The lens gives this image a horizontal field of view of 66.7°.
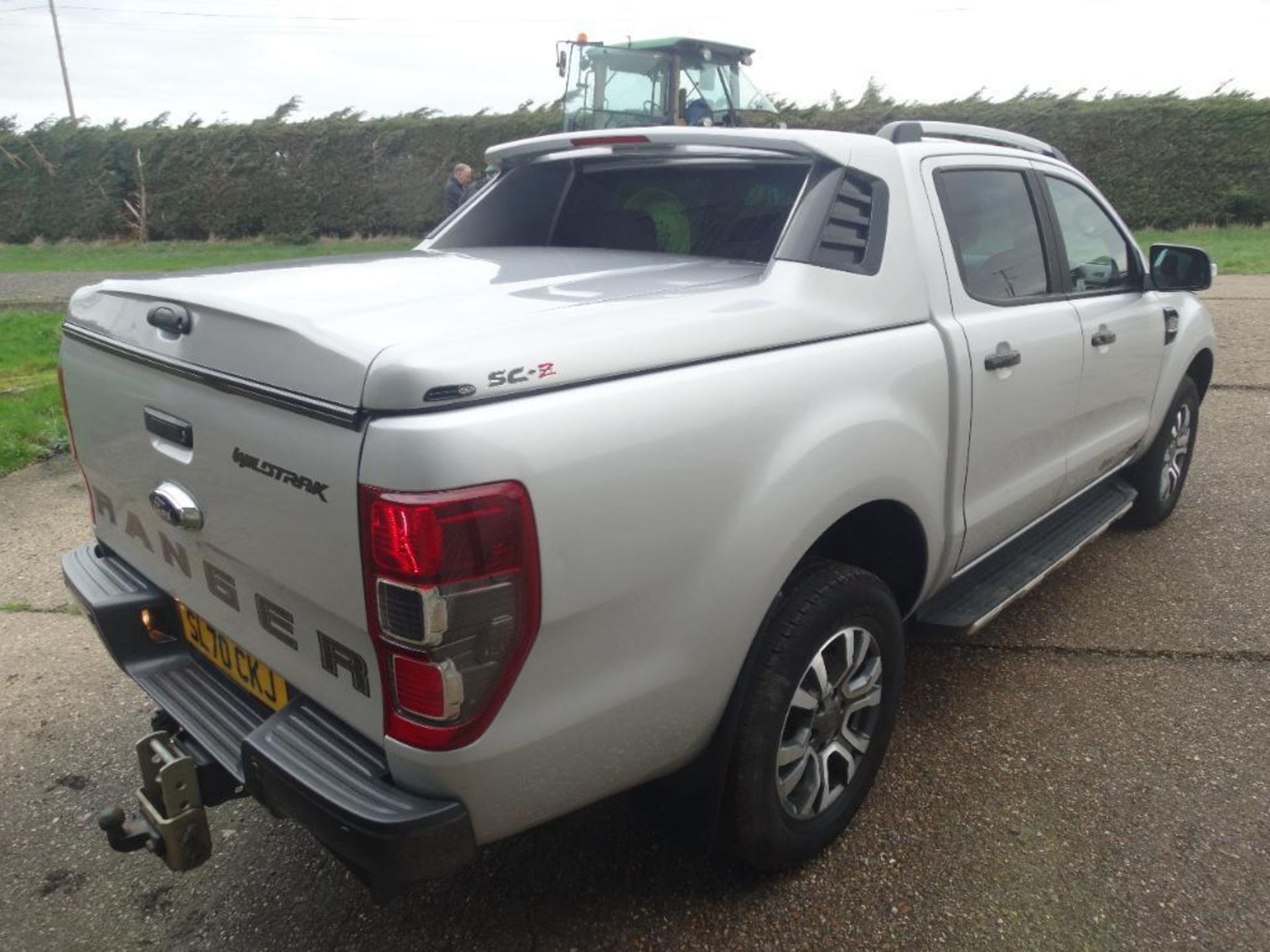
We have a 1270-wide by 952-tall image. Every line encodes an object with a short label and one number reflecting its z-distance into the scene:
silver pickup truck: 1.65
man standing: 12.83
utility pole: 39.22
